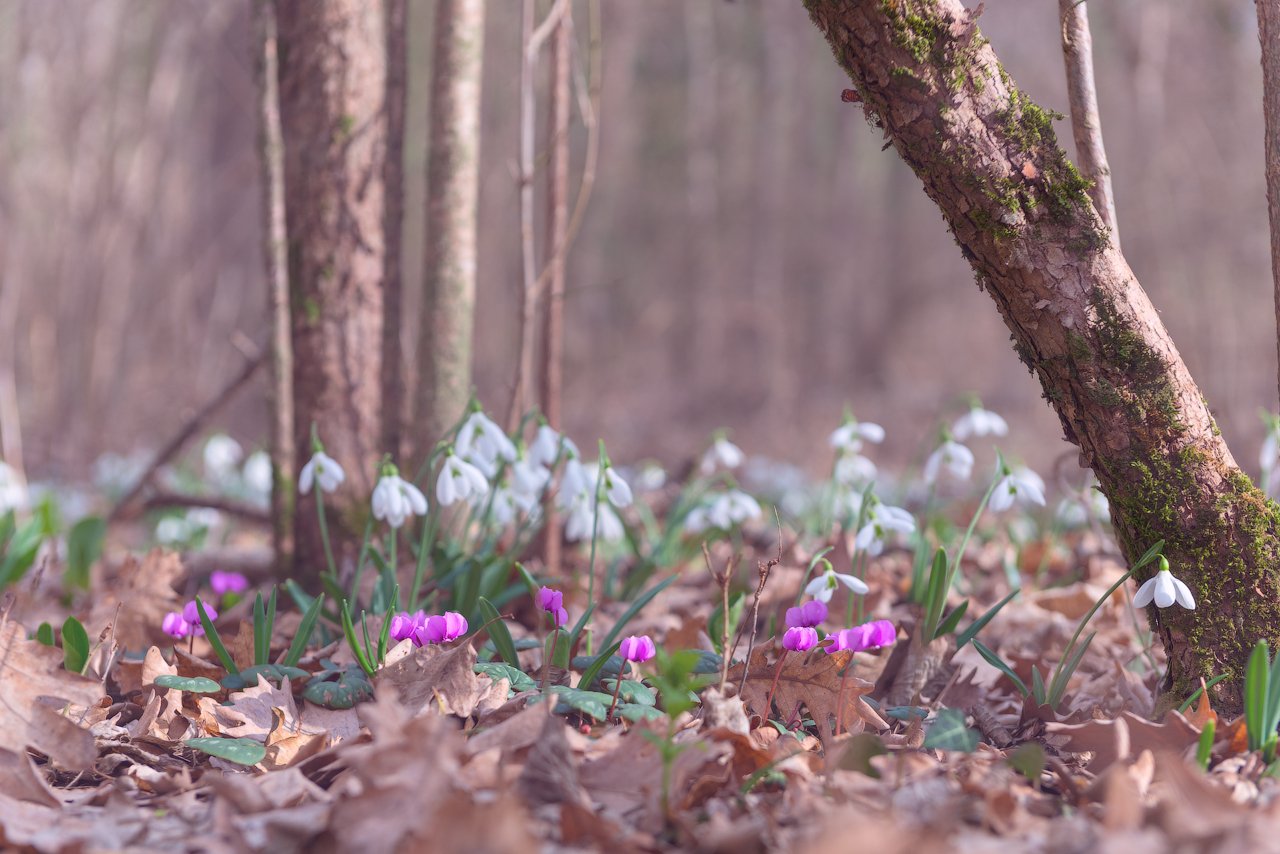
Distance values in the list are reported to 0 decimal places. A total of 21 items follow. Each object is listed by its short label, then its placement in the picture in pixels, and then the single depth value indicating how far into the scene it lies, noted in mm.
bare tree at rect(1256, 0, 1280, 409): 1778
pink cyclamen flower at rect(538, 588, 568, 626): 1778
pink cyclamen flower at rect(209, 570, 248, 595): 2438
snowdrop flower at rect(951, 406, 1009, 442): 2701
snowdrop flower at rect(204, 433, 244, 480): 4555
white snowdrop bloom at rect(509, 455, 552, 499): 2467
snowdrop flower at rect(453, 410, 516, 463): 2326
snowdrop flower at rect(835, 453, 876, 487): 3370
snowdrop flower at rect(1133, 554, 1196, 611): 1639
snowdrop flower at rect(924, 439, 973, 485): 2561
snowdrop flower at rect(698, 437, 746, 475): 3096
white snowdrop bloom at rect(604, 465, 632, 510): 2262
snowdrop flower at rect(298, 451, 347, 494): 2293
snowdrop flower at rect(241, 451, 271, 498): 4230
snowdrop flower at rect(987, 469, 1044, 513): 2253
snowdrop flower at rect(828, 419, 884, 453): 2699
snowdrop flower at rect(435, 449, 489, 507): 2176
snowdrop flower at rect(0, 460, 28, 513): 3684
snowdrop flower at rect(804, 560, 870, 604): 1886
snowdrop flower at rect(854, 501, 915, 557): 2166
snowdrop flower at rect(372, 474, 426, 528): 2119
